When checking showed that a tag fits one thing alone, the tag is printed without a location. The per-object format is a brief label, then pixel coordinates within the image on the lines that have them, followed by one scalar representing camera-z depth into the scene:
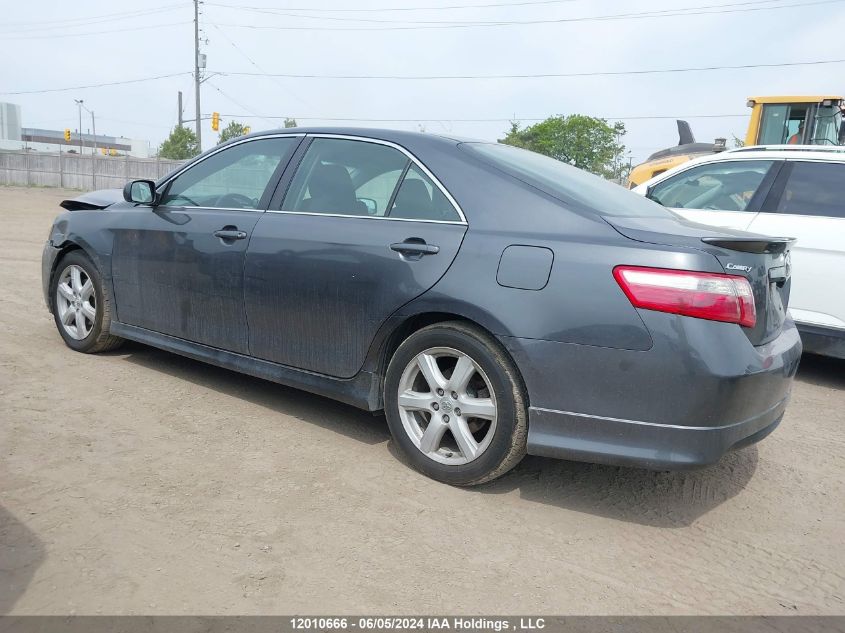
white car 5.42
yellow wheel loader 12.75
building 117.38
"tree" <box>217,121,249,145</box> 76.32
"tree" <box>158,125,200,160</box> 71.12
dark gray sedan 2.90
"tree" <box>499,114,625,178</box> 72.75
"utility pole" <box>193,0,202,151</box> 45.62
